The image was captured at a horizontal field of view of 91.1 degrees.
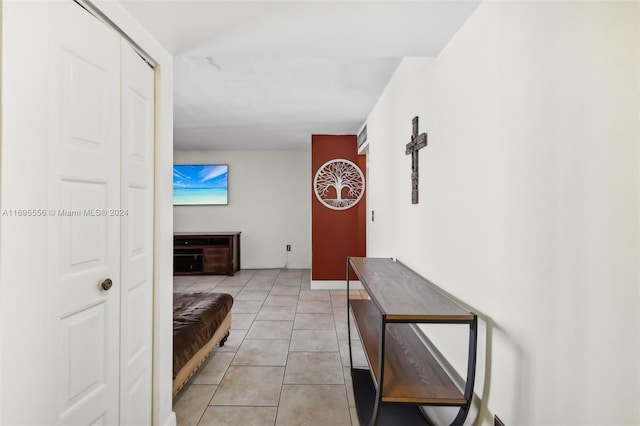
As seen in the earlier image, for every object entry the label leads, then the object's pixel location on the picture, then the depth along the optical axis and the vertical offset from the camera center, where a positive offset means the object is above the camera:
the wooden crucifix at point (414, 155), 1.92 +0.36
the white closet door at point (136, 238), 1.28 -0.12
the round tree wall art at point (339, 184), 4.59 +0.41
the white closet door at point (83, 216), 0.96 -0.02
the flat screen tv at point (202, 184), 6.09 +0.53
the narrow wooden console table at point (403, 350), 1.13 -0.67
